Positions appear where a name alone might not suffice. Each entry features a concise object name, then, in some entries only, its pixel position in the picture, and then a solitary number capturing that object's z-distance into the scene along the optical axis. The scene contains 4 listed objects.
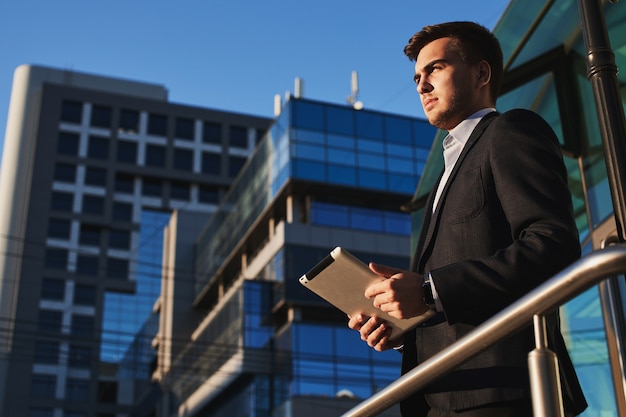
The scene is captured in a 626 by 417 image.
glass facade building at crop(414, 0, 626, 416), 7.25
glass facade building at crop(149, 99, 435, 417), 38.47
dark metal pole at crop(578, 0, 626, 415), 2.58
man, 2.22
